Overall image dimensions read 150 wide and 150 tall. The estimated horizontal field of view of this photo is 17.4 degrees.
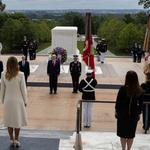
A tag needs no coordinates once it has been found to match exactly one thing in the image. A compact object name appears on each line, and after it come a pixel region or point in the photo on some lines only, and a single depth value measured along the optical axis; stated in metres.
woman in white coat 8.08
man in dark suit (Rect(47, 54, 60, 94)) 16.36
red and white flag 14.54
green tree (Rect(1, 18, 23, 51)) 51.25
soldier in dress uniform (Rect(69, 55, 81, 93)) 16.69
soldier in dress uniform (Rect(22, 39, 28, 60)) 27.21
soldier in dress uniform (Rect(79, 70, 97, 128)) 11.21
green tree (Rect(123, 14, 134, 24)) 72.76
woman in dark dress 7.05
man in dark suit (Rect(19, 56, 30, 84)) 15.75
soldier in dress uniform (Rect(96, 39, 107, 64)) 26.23
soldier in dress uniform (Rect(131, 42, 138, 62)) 27.97
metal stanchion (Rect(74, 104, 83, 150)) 7.23
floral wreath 23.23
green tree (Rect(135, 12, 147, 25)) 67.04
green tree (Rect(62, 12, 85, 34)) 84.62
